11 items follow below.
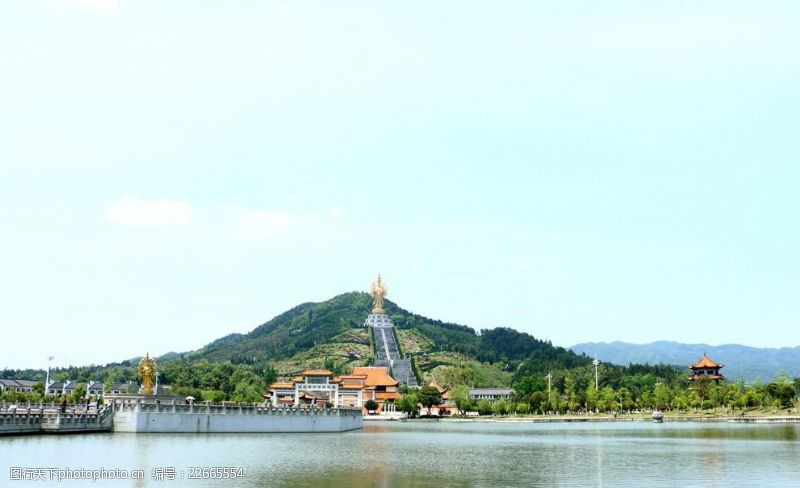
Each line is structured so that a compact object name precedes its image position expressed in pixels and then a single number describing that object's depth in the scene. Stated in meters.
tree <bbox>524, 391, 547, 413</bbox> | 147.00
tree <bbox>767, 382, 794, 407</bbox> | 120.50
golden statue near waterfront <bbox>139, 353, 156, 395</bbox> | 85.69
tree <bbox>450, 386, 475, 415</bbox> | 163.12
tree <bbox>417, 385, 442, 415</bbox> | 161.75
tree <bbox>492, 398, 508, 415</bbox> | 151.68
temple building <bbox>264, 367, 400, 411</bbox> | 163.38
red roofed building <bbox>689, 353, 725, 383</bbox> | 175.25
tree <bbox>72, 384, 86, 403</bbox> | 93.97
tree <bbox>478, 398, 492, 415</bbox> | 159.81
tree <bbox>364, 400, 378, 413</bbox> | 164.25
